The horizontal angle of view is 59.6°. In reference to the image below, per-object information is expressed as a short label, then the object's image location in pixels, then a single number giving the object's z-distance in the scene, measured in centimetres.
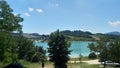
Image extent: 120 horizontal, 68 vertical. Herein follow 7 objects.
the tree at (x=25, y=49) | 2560
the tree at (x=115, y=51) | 2216
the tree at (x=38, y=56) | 2694
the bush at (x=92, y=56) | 3259
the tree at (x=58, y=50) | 1736
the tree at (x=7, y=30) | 1065
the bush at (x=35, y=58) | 2720
